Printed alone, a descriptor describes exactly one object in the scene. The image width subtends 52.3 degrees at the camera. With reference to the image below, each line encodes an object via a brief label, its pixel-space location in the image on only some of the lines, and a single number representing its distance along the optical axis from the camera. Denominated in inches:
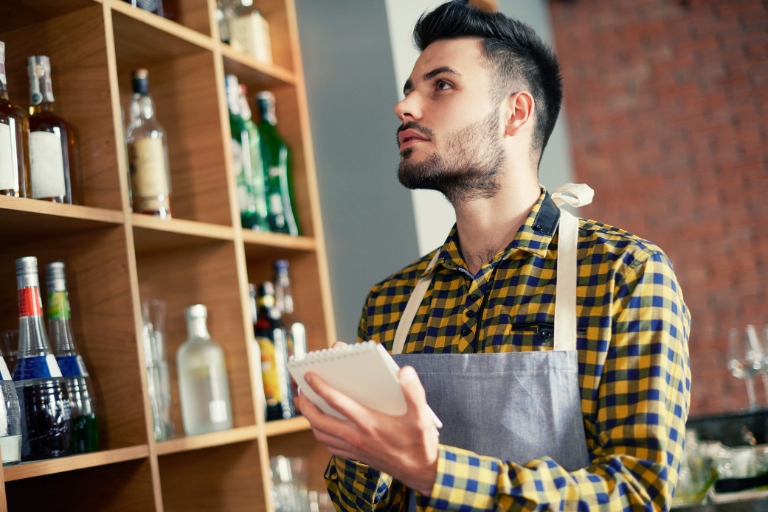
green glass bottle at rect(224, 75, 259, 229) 78.6
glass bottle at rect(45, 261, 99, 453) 54.7
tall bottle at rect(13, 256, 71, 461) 51.4
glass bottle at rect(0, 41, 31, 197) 52.1
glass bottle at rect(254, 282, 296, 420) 77.4
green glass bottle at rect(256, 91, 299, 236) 82.7
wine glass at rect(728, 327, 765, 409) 80.7
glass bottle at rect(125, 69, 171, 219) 66.7
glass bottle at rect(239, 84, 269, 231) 80.6
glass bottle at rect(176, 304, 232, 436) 70.0
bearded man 38.4
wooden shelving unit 58.1
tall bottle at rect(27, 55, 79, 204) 55.4
